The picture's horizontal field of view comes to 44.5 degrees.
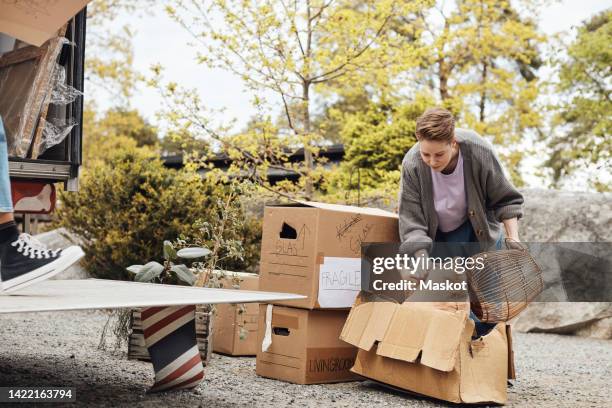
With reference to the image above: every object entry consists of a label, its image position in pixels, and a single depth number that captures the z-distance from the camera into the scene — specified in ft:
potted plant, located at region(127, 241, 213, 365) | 13.09
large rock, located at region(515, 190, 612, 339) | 21.11
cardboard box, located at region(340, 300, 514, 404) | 10.24
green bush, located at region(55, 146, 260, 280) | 20.25
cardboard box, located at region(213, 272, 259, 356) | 14.06
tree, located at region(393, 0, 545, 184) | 39.73
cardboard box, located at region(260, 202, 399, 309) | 11.47
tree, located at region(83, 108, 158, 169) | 52.65
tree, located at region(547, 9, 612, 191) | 37.65
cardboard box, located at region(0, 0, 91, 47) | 12.00
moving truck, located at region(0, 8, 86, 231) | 12.74
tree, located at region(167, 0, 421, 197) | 20.21
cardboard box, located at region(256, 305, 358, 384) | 11.61
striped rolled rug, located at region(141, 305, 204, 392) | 10.00
